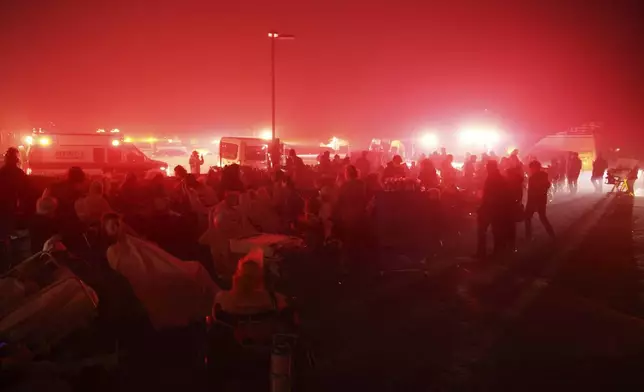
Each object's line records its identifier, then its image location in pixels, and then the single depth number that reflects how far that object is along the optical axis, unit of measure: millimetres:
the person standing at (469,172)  15933
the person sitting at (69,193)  8008
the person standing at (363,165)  16609
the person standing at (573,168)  24328
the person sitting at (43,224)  7887
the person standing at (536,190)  12422
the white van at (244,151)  24422
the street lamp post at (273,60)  21455
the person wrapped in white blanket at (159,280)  6281
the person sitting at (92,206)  8117
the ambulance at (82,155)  21891
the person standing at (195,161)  23750
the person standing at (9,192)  9203
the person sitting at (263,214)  9562
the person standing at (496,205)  10625
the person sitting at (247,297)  4969
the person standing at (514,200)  10719
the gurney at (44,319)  5398
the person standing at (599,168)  24938
